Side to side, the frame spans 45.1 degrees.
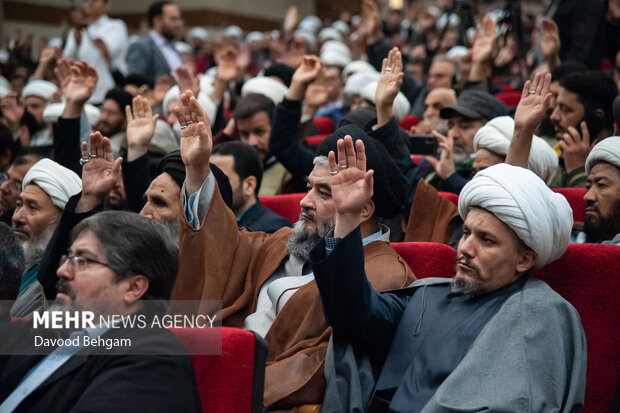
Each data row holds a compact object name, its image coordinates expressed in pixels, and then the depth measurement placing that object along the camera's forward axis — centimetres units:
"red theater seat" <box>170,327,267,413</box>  181
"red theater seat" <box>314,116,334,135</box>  602
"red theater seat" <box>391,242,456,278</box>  254
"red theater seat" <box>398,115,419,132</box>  545
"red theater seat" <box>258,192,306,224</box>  352
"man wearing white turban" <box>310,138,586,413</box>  189
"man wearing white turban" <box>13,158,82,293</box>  306
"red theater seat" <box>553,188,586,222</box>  305
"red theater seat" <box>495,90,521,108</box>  600
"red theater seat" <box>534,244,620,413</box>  220
